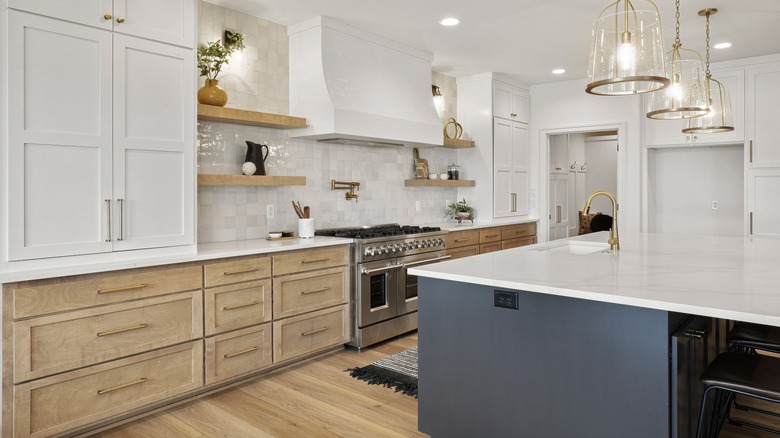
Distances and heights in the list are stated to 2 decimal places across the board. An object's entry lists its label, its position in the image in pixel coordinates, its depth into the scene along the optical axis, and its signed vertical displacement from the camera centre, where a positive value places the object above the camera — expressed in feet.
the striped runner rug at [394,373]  10.59 -3.48
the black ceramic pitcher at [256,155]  12.50 +1.47
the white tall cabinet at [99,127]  7.75 +1.48
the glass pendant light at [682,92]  9.65 +2.33
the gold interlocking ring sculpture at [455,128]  19.25 +3.30
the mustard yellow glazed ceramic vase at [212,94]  11.29 +2.69
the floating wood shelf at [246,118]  11.04 +2.27
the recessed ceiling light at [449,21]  13.46 +5.17
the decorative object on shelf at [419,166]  18.07 +1.73
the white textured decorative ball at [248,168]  12.21 +1.13
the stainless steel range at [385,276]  13.02 -1.63
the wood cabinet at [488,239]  16.64 -0.88
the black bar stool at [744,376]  5.55 -1.85
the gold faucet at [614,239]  10.28 -0.49
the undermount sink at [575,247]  10.45 -0.70
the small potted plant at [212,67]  11.32 +3.37
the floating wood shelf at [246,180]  11.00 +0.81
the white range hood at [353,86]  13.11 +3.57
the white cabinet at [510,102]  19.92 +4.56
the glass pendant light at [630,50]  6.70 +2.19
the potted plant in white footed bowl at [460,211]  19.42 +0.15
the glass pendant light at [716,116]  10.85 +2.09
